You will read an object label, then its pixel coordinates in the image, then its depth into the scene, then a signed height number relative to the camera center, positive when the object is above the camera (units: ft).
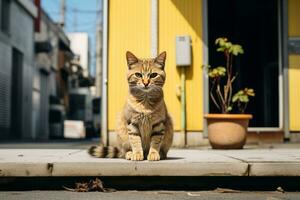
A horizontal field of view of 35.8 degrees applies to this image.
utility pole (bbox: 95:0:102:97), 88.28 +12.40
